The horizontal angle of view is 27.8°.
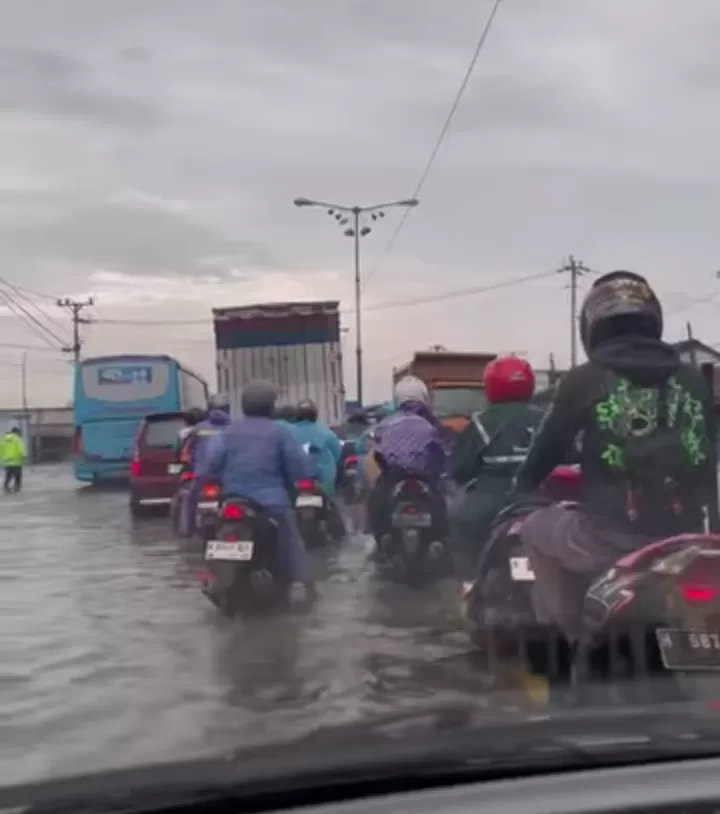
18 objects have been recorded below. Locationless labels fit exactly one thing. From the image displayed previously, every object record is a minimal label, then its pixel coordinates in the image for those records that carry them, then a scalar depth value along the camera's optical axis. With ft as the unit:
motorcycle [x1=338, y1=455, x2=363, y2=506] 46.44
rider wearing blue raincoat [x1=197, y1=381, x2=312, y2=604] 29.12
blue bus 100.83
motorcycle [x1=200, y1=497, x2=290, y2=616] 28.48
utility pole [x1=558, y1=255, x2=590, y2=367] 152.49
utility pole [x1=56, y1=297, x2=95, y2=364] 254.68
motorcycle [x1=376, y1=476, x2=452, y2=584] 33.60
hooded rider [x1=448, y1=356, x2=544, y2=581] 24.88
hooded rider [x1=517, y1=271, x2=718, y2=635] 15.96
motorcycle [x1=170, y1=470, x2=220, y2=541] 34.91
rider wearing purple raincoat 34.35
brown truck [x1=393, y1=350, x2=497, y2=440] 96.85
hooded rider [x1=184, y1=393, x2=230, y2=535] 39.50
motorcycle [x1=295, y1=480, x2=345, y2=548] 41.86
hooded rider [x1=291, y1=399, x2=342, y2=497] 45.57
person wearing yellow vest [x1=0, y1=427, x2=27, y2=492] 107.45
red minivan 70.03
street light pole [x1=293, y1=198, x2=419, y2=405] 118.62
